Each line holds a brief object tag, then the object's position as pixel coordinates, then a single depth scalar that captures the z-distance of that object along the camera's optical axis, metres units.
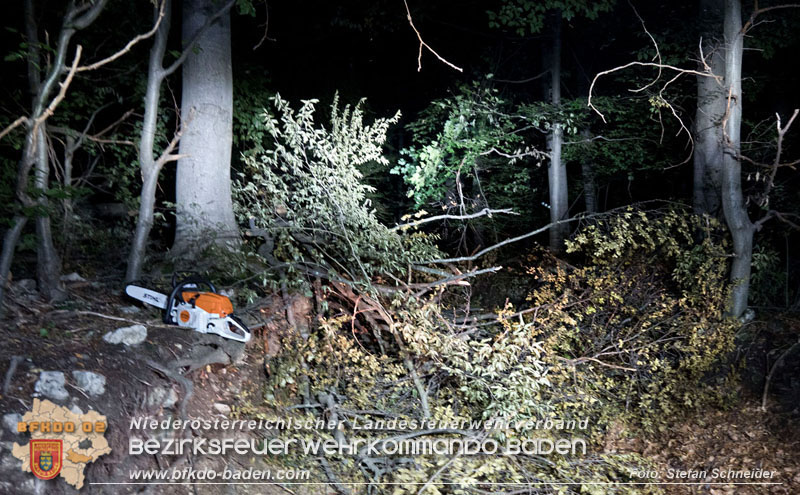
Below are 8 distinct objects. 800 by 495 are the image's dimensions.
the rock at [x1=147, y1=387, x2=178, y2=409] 3.93
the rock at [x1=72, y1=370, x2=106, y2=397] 3.59
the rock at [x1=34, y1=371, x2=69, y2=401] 3.40
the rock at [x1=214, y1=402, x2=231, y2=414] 4.44
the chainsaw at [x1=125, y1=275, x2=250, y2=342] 4.64
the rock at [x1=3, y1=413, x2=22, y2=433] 3.10
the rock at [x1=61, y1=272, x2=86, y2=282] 5.03
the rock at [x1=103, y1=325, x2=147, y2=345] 4.14
